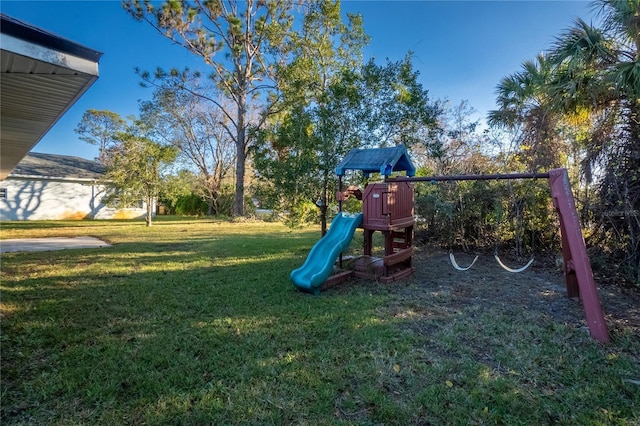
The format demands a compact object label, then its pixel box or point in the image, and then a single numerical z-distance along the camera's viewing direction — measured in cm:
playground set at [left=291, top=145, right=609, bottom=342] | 441
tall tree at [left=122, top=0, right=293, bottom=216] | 1527
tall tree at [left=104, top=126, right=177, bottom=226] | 1416
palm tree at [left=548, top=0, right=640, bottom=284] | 502
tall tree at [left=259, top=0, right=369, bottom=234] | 682
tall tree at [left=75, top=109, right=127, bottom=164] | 2280
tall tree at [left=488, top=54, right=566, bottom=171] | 713
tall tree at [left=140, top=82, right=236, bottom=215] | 2020
